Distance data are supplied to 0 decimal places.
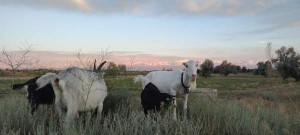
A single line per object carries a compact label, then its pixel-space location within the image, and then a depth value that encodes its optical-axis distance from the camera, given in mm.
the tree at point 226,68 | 98062
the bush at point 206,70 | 68744
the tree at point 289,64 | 43744
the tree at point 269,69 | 24769
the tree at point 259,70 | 85112
